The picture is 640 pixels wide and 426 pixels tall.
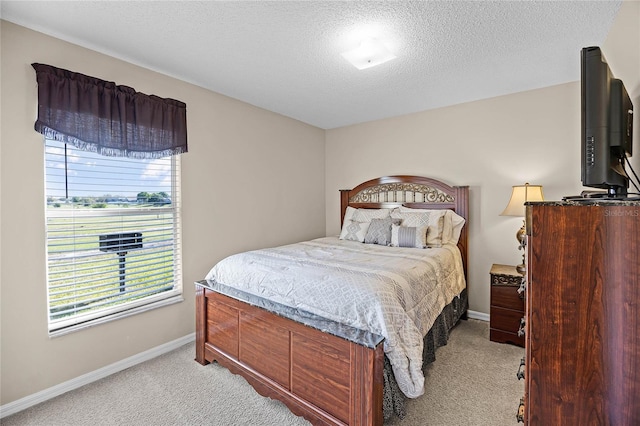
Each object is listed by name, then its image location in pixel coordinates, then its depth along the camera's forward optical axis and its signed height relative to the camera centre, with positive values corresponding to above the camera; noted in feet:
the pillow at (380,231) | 10.87 -0.92
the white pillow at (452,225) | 10.98 -0.68
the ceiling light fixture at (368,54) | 7.06 +3.90
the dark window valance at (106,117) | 6.66 +2.42
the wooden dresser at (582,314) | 2.76 -1.08
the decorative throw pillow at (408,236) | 10.08 -1.03
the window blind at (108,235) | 6.99 -0.73
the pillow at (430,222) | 10.44 -0.53
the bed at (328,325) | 5.25 -2.53
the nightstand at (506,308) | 8.82 -3.11
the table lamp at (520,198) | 9.14 +0.30
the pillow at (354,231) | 11.71 -0.95
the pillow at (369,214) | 12.16 -0.27
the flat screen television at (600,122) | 3.55 +1.09
